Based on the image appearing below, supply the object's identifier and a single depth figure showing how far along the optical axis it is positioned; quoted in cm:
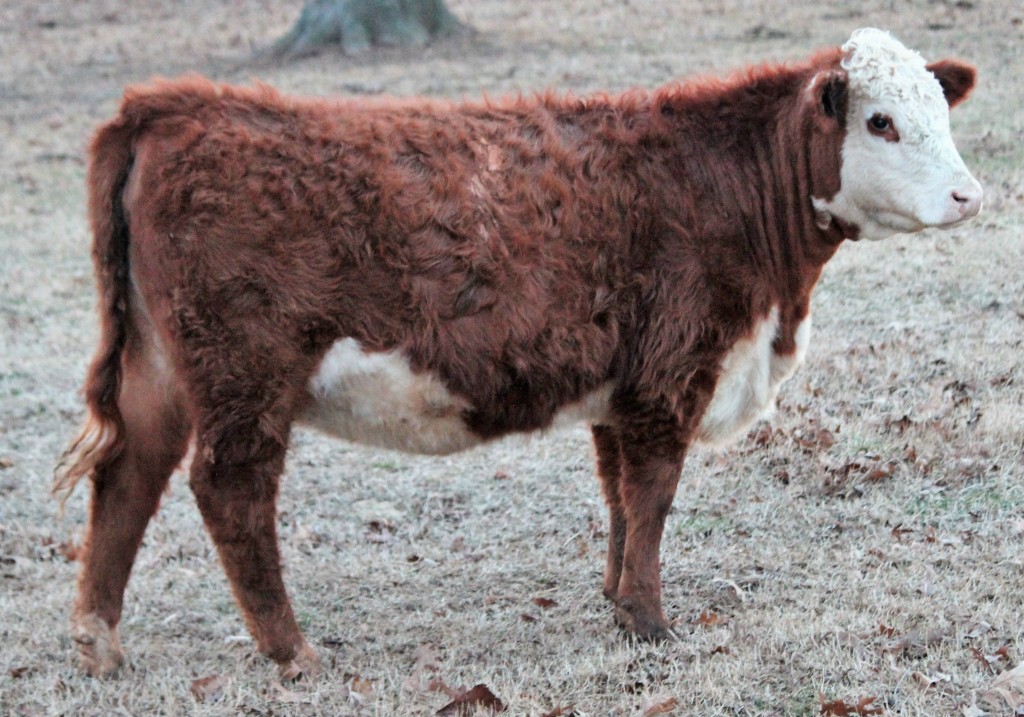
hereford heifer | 880
